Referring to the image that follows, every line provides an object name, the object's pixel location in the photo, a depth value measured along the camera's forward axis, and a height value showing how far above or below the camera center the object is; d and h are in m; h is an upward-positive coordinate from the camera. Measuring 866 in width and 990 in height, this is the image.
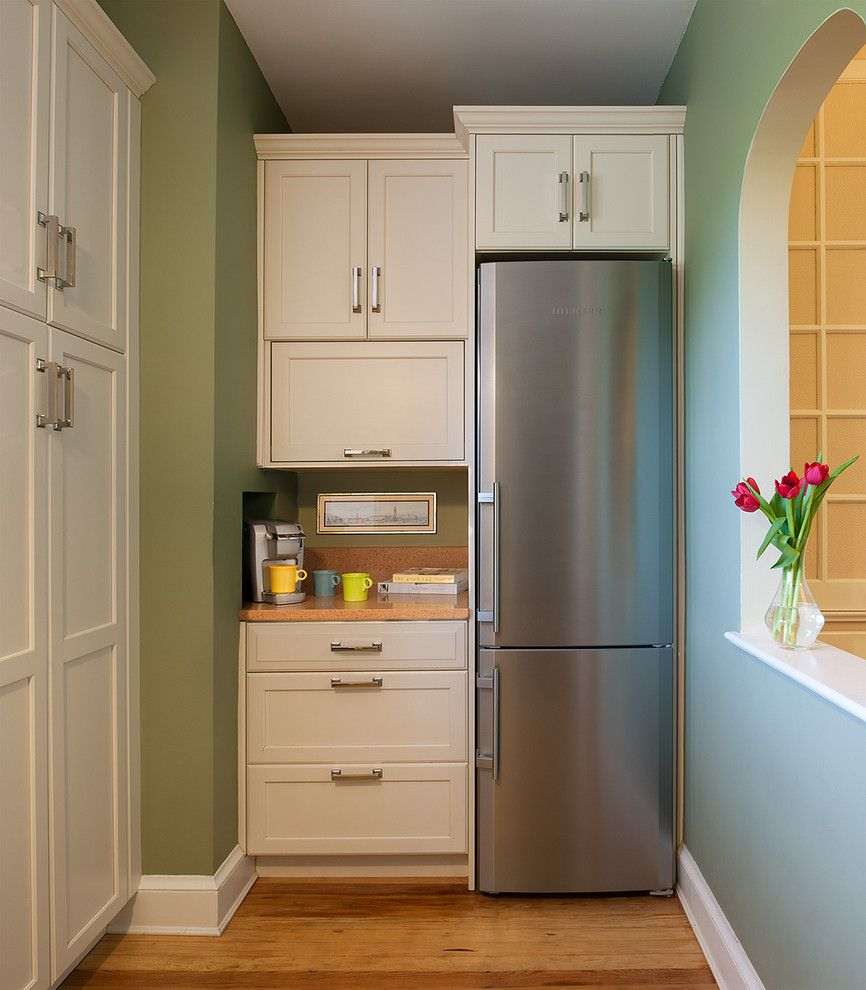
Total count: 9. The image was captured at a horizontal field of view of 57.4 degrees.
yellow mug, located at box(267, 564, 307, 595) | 2.69 -0.27
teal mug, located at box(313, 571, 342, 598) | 2.92 -0.31
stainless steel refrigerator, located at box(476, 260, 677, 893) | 2.44 -0.20
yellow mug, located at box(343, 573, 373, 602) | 2.76 -0.31
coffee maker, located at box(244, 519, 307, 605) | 2.69 -0.19
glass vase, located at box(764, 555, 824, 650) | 1.69 -0.24
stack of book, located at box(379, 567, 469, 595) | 2.85 -0.30
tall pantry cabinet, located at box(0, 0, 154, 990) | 1.69 +0.05
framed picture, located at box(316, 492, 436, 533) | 3.22 -0.05
